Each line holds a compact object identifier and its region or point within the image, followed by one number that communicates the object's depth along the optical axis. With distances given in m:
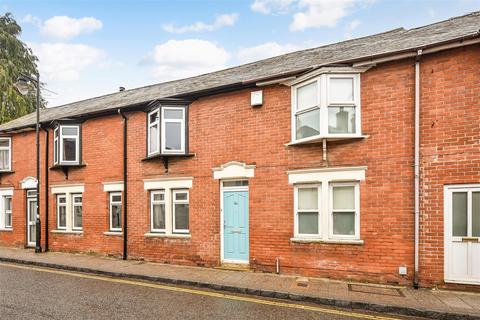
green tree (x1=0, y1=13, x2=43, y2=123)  24.47
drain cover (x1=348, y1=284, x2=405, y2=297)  6.83
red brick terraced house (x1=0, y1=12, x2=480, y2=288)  7.12
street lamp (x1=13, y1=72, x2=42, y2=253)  12.81
